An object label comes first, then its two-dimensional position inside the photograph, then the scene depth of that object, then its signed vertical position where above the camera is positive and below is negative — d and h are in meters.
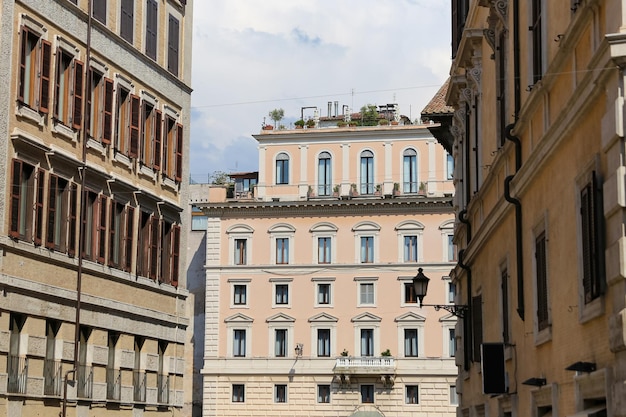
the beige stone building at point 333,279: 67.81 +7.59
